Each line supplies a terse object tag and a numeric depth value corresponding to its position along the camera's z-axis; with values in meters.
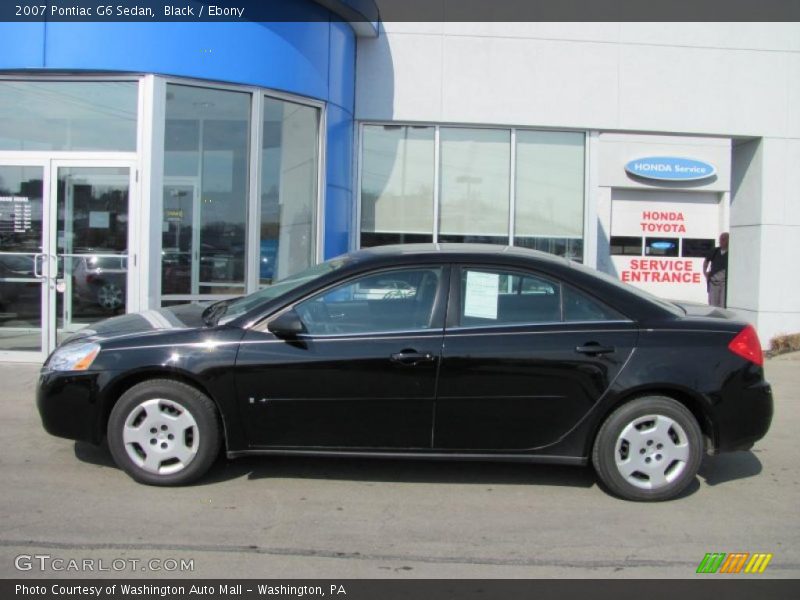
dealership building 8.48
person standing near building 11.74
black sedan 4.57
